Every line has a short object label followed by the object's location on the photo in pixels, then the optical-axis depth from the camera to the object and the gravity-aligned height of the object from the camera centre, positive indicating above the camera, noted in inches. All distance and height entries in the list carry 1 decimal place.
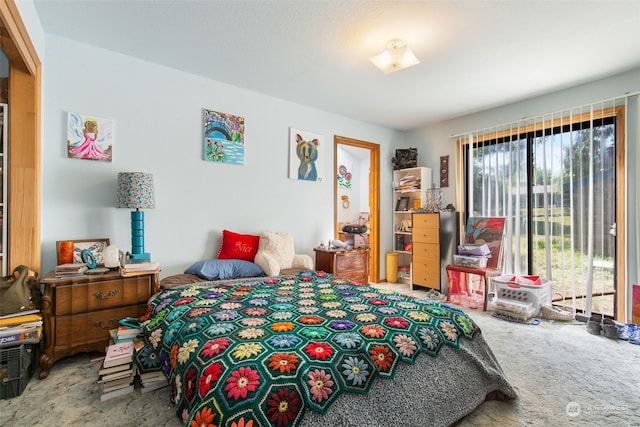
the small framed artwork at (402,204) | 194.1 +6.0
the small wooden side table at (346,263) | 145.3 -25.4
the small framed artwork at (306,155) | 151.1 +31.0
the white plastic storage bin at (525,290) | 126.5 -34.3
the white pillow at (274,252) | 116.4 -16.7
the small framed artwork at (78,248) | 93.2 -11.2
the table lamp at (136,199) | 94.1 +4.9
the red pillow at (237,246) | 122.7 -14.0
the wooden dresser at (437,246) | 164.9 -18.8
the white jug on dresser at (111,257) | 91.7 -13.4
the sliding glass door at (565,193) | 122.4 +9.1
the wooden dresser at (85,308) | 79.7 -27.3
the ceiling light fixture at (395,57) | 93.5 +50.5
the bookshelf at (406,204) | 185.2 +5.9
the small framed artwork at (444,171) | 178.5 +25.2
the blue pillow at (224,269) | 105.8 -20.6
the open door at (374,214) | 188.7 -0.6
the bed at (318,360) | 41.1 -24.7
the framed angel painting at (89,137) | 98.5 +26.6
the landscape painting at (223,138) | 124.5 +33.5
